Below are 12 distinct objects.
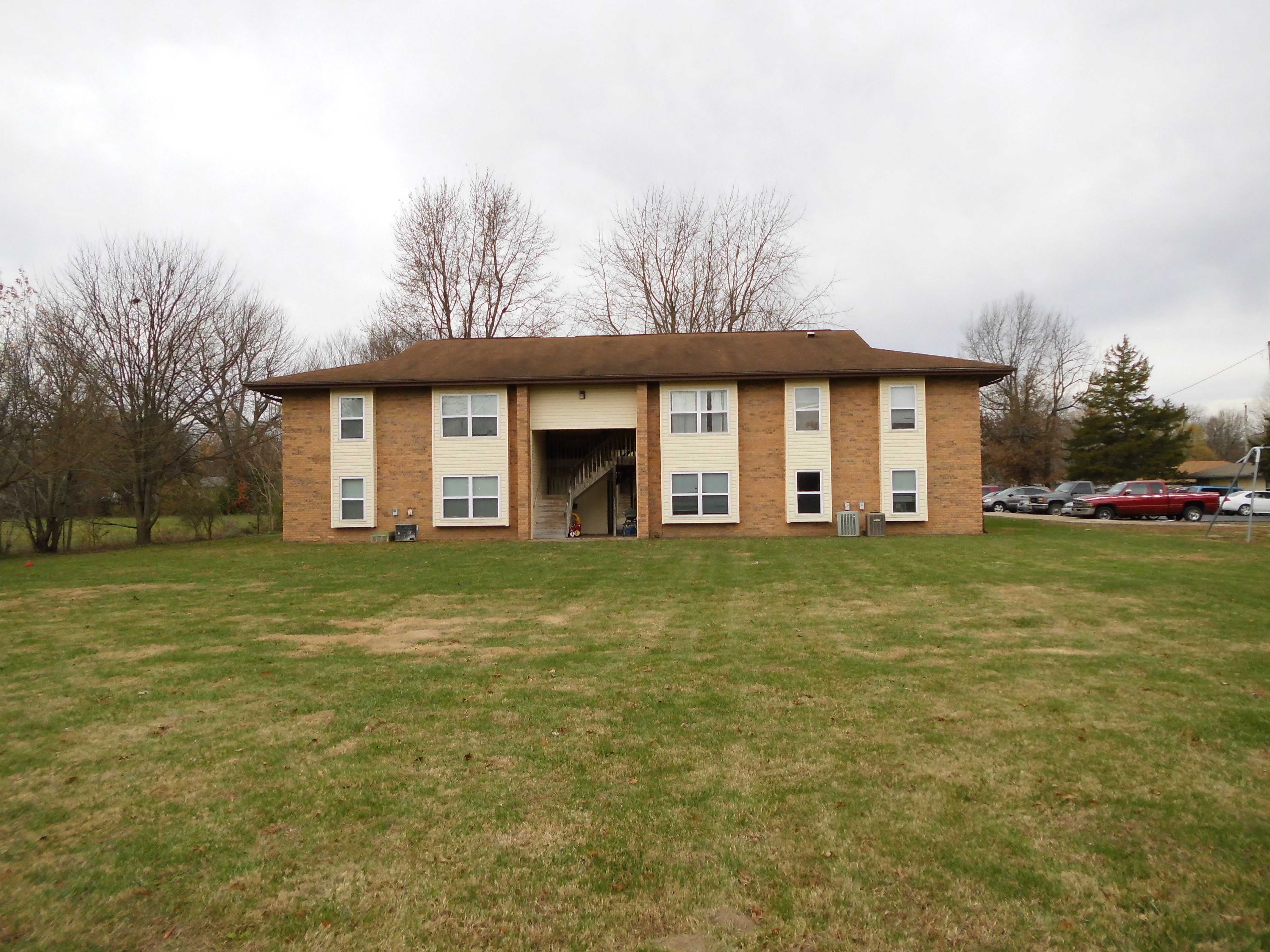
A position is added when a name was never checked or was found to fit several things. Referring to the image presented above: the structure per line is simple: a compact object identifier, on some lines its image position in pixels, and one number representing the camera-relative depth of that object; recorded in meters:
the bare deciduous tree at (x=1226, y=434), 77.62
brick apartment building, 24.66
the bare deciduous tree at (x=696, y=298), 39.41
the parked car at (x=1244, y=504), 35.12
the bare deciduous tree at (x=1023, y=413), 55.81
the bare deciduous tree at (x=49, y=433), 22.30
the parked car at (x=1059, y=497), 38.81
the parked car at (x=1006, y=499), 43.47
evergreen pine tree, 49.09
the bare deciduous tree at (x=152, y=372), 27.02
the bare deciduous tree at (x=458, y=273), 38.31
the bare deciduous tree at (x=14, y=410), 22.03
